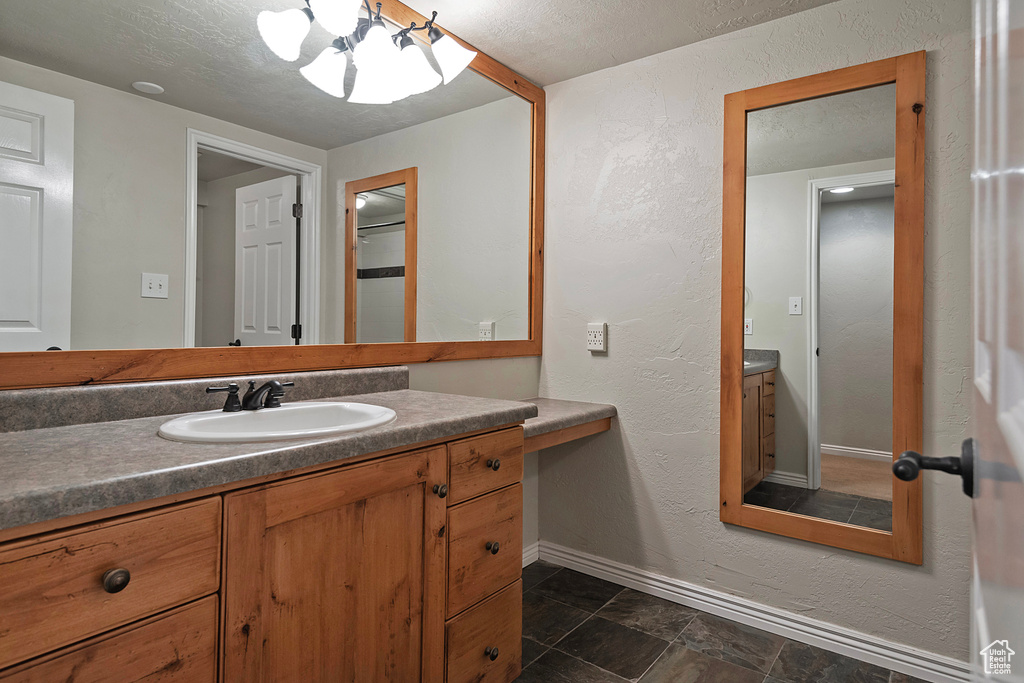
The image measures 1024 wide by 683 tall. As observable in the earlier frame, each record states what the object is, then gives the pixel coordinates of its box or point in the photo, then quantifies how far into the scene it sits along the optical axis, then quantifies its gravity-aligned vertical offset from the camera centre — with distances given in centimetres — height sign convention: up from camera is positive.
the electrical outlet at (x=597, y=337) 239 +3
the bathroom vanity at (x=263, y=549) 76 -37
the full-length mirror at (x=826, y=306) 175 +14
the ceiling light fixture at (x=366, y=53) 159 +95
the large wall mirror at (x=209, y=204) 120 +38
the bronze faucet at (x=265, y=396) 138 -14
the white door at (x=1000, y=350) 25 +0
